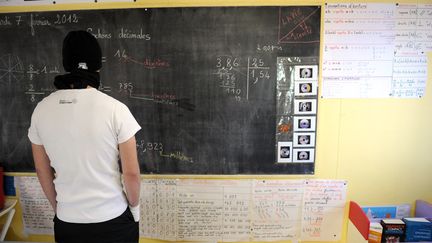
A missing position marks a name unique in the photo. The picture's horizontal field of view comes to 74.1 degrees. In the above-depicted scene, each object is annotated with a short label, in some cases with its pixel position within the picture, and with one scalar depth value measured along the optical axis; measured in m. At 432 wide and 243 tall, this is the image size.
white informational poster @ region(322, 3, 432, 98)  2.14
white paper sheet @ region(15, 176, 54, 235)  2.36
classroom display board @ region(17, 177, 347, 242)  2.29
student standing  1.34
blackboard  2.15
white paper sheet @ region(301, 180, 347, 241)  2.31
